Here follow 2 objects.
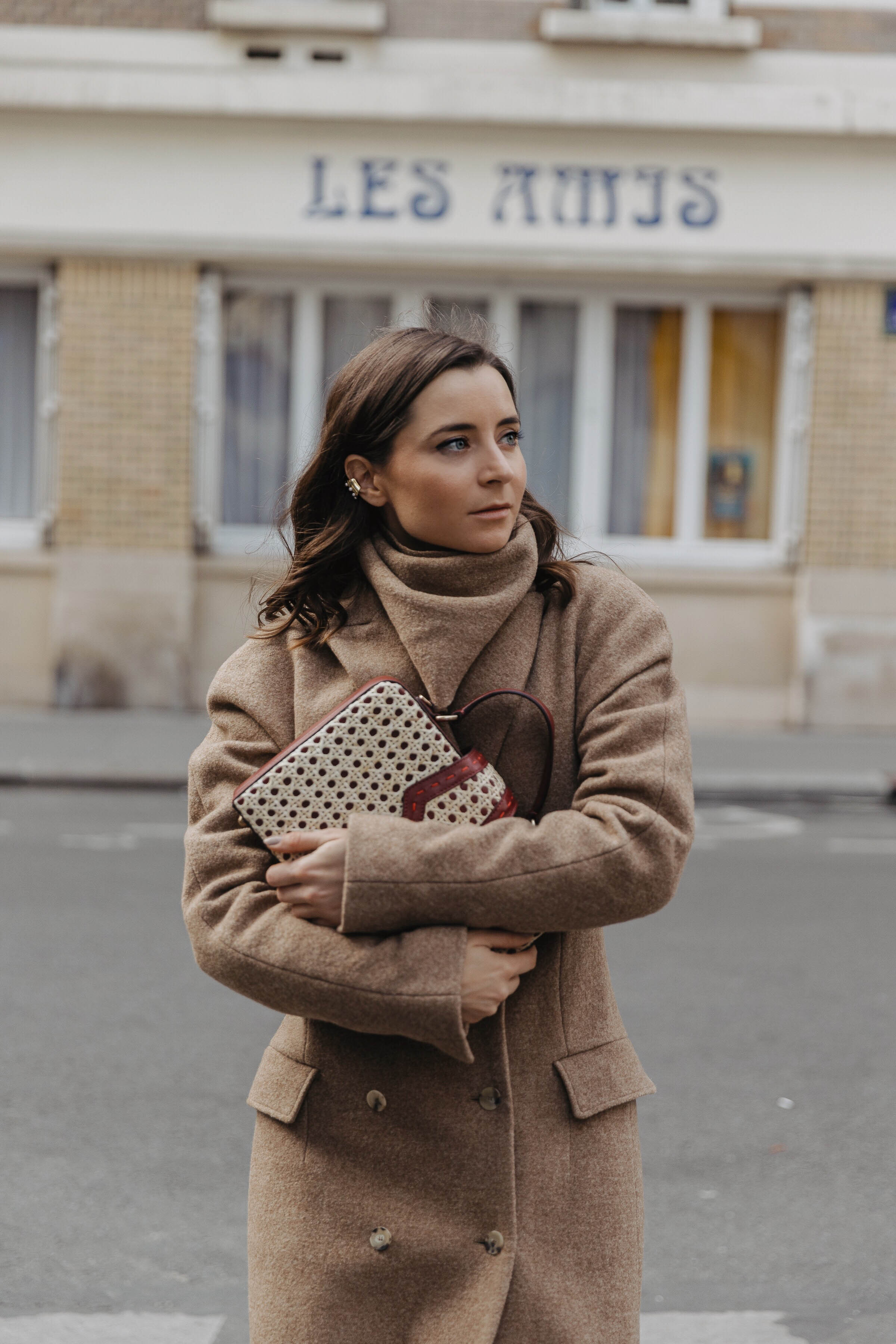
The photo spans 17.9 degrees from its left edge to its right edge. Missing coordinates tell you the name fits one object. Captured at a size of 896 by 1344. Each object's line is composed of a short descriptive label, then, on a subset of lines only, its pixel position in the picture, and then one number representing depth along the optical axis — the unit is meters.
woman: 2.85
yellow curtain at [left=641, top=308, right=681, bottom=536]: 16.80
